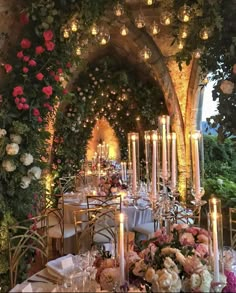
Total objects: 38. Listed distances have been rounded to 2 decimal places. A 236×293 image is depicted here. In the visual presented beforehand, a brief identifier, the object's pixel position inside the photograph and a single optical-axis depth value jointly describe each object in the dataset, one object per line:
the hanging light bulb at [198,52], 2.47
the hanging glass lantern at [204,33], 2.31
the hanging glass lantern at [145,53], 3.07
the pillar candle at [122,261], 1.13
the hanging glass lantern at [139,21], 2.68
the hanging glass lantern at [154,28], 2.84
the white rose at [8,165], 2.17
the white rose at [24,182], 2.26
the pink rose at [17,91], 2.20
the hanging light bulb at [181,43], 2.63
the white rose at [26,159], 2.24
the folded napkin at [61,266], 1.39
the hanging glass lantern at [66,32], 2.34
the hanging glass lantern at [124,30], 2.84
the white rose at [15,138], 2.20
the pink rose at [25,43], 2.27
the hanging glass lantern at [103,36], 2.69
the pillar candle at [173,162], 1.60
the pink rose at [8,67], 2.22
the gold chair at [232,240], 1.79
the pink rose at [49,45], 2.26
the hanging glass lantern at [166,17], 2.57
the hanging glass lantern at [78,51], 2.57
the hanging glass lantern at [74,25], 2.33
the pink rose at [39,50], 2.25
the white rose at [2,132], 2.15
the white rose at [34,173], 2.29
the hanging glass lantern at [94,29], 2.53
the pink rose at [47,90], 2.26
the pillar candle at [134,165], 1.68
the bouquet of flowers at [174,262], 1.05
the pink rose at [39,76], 2.24
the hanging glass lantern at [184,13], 2.40
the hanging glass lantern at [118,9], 2.55
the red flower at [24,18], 2.31
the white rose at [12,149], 2.16
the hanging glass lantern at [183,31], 2.51
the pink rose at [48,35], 2.25
